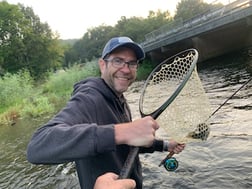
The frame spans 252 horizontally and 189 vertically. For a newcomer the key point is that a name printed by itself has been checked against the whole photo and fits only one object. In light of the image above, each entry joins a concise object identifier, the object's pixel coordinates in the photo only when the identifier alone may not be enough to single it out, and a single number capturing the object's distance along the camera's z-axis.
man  1.28
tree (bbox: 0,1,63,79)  39.18
